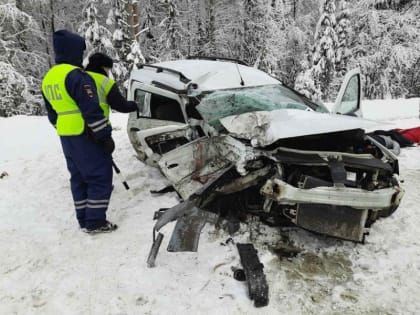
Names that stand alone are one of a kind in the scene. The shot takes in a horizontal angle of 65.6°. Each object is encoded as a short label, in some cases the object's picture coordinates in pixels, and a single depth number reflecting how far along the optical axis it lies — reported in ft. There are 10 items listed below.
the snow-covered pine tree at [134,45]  45.62
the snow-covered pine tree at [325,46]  50.57
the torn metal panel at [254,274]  7.68
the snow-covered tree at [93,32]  50.39
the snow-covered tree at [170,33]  53.92
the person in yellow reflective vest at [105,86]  10.69
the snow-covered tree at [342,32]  51.39
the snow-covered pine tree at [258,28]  55.16
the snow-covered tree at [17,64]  39.50
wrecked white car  8.59
